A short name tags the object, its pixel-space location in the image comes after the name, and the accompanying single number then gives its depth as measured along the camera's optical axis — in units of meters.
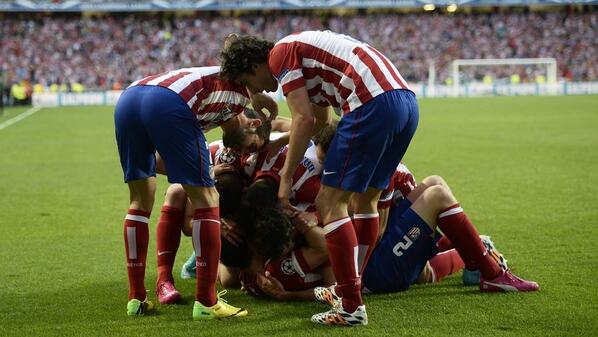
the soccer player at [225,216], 9.91
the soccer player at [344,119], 8.42
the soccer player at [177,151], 8.85
